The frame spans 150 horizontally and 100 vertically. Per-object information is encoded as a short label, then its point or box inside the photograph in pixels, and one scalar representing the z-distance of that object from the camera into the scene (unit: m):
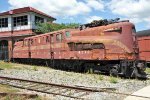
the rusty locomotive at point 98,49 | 9.11
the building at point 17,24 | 22.18
